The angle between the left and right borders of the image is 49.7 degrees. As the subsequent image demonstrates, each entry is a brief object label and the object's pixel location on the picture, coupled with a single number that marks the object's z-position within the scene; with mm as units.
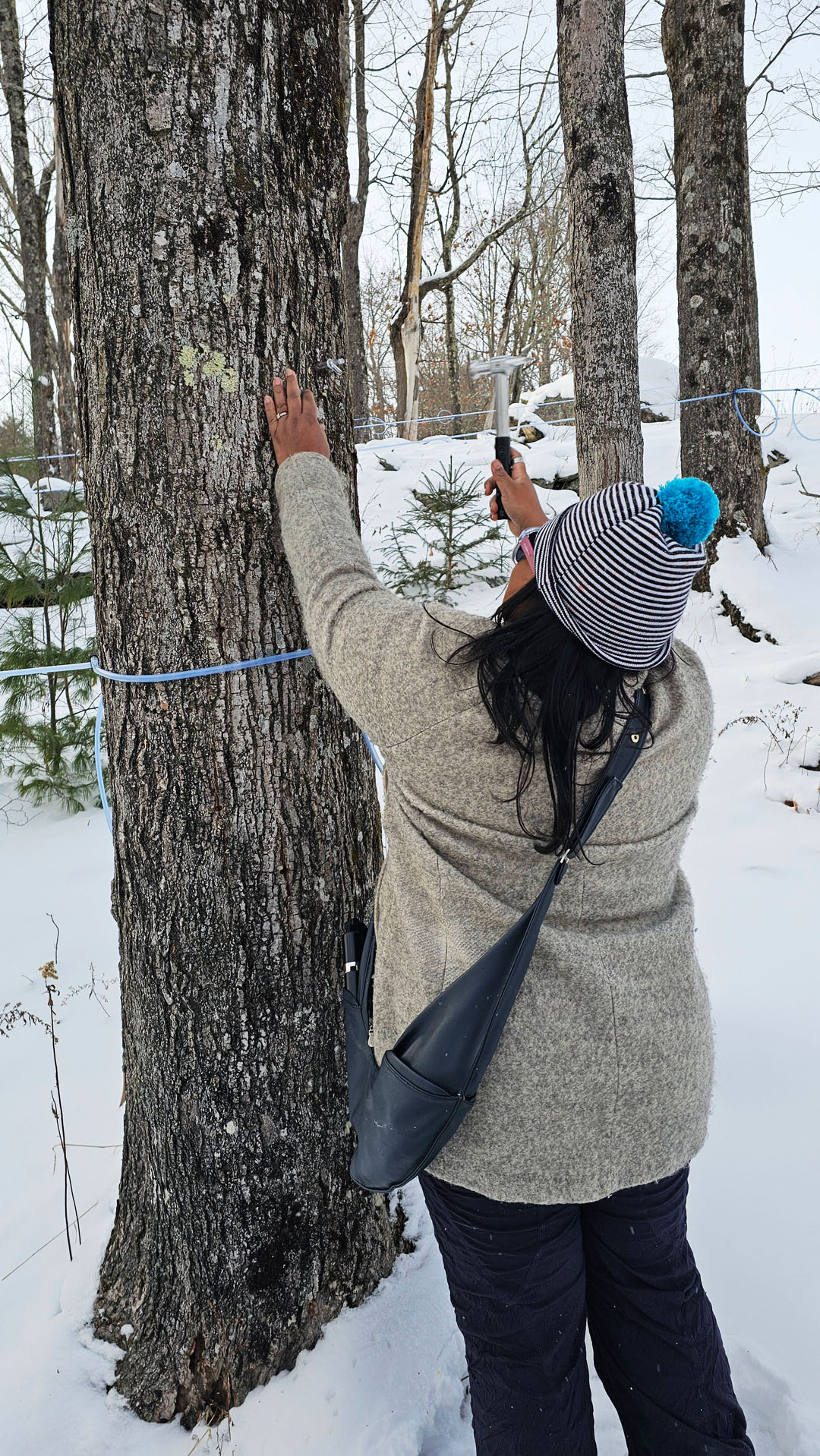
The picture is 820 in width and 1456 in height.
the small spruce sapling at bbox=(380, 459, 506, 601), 6980
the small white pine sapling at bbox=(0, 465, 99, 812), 4809
